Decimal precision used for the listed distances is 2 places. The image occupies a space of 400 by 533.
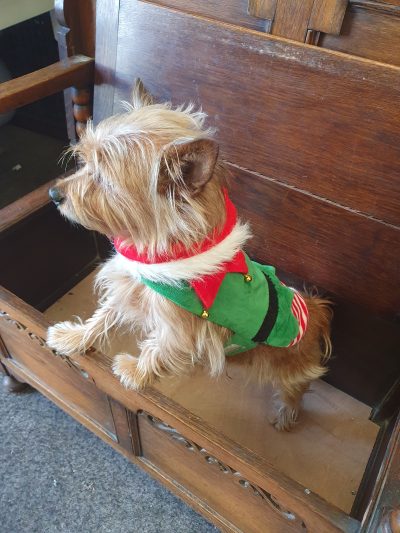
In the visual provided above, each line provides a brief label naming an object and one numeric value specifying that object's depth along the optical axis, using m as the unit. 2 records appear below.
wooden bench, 0.83
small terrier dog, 0.72
